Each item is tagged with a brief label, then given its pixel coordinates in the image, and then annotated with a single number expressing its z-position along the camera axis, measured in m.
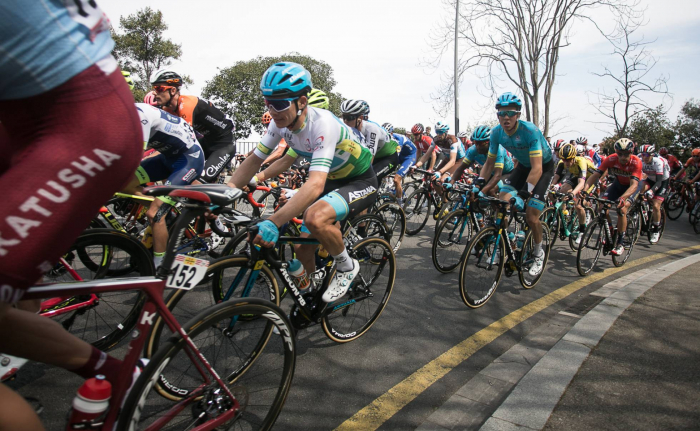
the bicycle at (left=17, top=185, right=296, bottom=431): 1.63
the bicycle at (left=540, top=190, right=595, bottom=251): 8.05
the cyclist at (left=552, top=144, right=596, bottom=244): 8.07
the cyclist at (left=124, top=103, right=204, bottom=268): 4.26
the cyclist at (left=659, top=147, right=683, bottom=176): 15.20
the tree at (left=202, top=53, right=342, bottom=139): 36.47
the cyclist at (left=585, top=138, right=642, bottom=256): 7.13
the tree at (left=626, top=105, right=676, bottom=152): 26.69
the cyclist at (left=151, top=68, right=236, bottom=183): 5.39
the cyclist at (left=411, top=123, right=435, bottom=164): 11.77
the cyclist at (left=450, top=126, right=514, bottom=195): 6.73
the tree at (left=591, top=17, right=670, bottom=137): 21.42
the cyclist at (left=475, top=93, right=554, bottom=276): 5.57
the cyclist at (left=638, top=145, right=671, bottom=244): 10.51
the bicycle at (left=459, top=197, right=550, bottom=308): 4.64
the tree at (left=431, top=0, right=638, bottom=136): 21.86
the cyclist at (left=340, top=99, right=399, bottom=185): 6.61
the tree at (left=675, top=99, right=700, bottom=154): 30.67
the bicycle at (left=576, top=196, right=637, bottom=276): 6.75
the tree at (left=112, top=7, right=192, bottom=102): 30.72
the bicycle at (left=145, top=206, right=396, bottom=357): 2.66
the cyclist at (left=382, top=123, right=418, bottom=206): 8.66
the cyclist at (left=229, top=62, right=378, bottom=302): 2.96
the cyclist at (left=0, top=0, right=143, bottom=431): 1.17
